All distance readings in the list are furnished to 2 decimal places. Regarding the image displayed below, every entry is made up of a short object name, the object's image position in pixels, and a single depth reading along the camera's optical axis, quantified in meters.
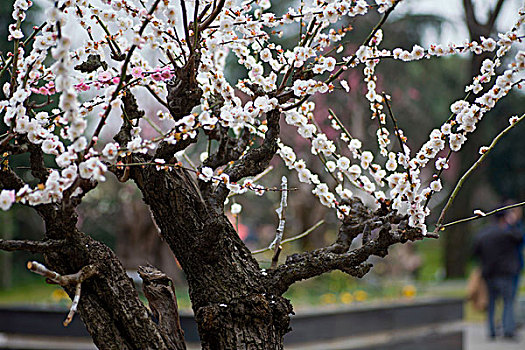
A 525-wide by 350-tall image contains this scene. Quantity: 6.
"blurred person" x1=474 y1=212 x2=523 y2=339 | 16.50
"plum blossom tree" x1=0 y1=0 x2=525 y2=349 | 3.82
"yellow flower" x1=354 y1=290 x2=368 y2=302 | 15.82
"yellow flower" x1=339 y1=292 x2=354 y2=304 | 15.40
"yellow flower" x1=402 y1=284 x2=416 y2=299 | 16.97
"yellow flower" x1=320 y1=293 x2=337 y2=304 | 15.18
